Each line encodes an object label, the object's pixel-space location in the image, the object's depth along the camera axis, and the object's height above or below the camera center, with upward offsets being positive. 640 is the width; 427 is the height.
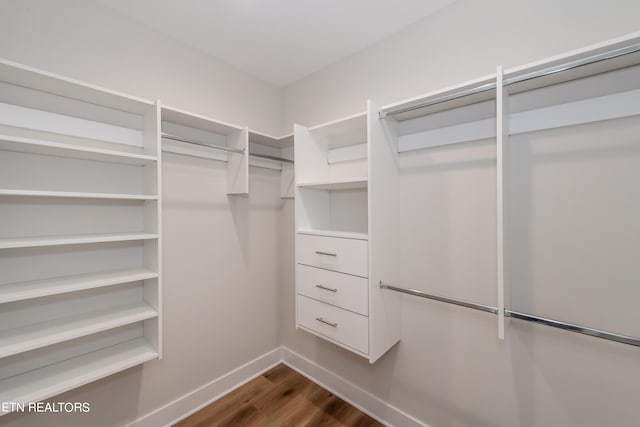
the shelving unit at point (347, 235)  1.48 -0.14
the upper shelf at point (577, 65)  0.91 +0.59
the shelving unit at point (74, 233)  1.22 -0.11
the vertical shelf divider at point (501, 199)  1.09 +0.06
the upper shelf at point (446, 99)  1.21 +0.60
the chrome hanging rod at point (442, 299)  1.17 -0.43
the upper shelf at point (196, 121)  1.61 +0.63
